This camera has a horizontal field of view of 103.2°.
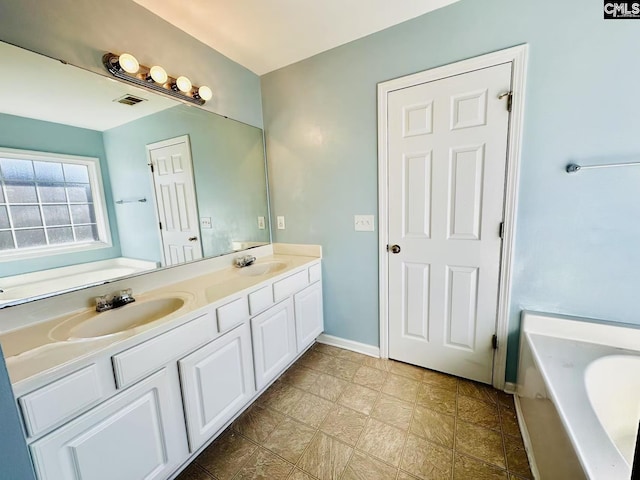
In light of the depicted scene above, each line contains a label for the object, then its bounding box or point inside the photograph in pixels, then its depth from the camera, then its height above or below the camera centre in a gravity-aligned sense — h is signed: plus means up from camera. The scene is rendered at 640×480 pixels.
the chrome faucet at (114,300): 1.19 -0.40
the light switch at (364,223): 1.94 -0.13
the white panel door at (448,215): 1.52 -0.08
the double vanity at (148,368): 0.78 -0.61
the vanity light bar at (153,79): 1.28 +0.77
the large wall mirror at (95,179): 1.04 +0.20
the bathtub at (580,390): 0.84 -0.81
